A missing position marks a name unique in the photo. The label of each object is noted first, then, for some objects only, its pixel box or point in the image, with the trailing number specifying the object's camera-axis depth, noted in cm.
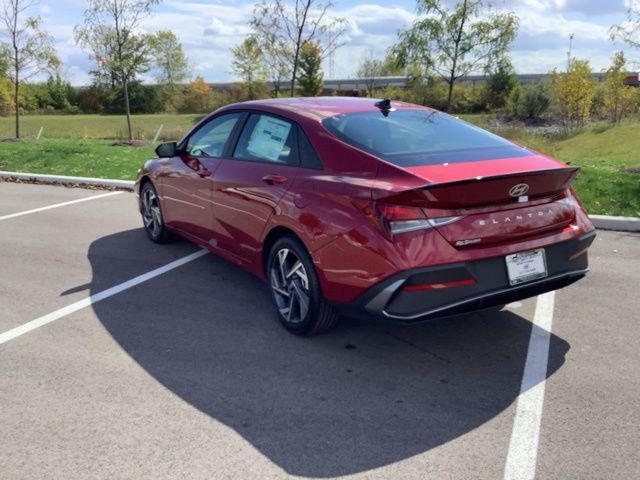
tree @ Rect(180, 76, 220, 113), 6097
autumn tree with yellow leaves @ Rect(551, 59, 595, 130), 4529
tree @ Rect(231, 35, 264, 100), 5957
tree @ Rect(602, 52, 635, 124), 4091
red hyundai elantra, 340
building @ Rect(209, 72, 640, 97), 6431
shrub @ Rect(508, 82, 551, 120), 5103
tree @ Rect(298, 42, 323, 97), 4222
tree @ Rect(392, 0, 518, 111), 1647
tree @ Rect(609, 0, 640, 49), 1129
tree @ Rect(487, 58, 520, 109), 5470
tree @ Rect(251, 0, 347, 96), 1451
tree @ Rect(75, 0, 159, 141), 1722
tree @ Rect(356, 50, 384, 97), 6444
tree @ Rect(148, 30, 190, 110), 7562
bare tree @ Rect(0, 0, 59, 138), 1931
